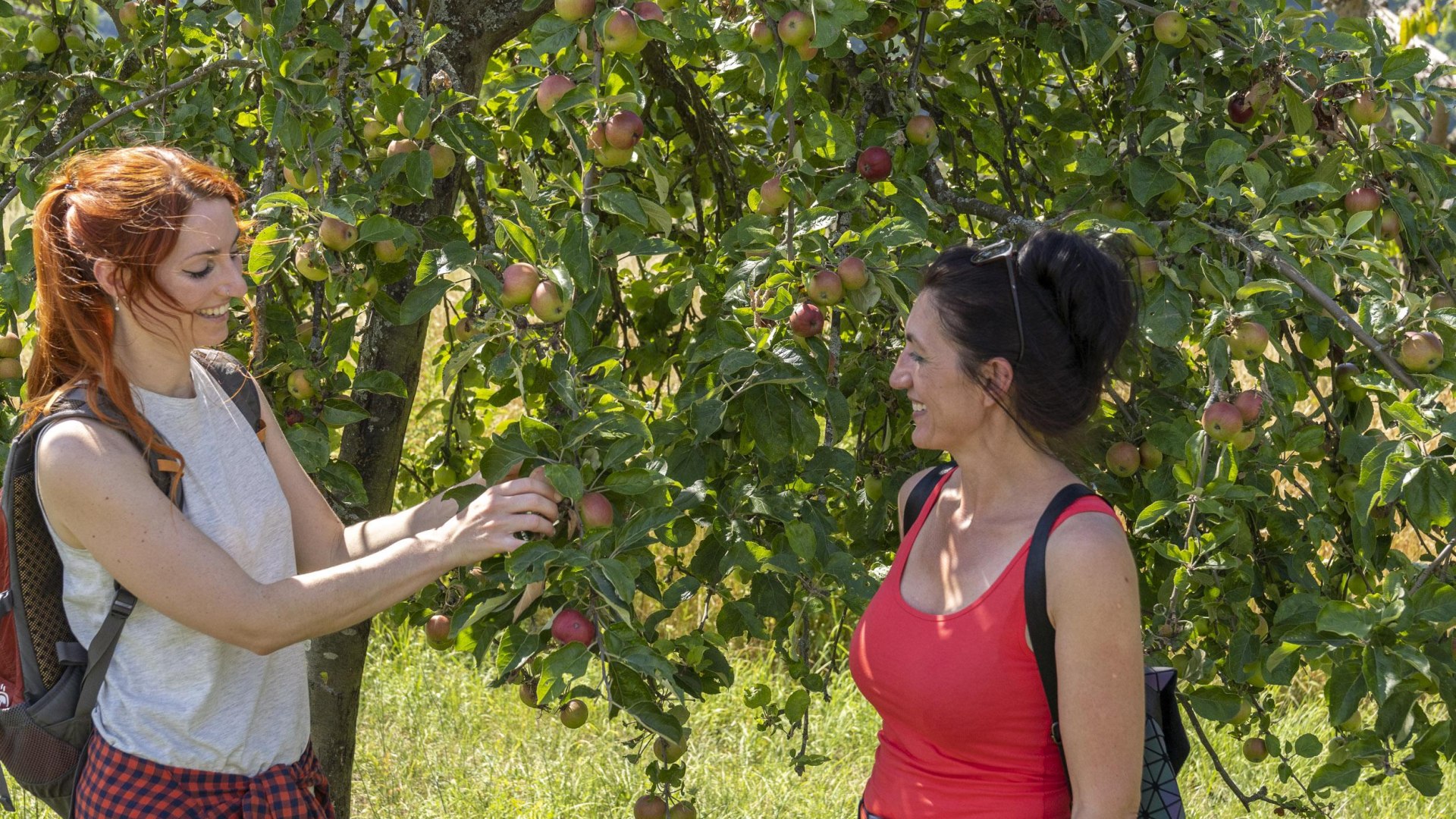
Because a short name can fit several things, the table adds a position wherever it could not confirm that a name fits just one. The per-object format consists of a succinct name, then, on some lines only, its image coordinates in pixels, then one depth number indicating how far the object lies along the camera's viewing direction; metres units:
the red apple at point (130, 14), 4.26
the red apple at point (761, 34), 3.71
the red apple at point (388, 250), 3.89
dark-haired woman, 3.47
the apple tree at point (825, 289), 3.62
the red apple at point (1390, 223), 4.00
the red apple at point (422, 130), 3.81
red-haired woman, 3.52
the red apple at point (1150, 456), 3.99
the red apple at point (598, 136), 3.73
